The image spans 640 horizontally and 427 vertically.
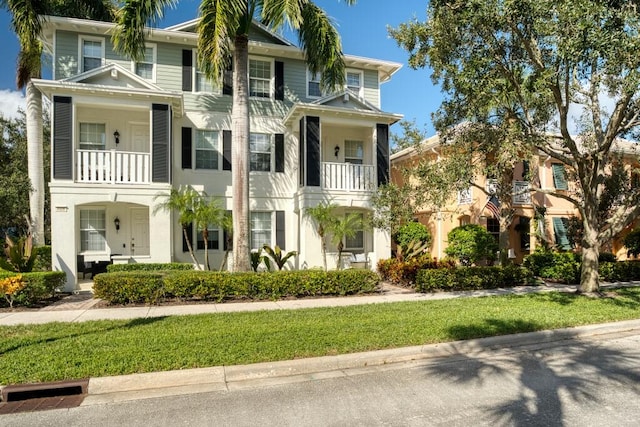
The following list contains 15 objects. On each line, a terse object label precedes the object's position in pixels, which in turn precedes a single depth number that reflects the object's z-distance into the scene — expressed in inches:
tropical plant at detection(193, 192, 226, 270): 494.0
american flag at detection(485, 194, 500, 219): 710.5
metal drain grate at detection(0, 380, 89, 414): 175.5
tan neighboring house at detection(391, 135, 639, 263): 736.3
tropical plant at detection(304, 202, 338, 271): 533.0
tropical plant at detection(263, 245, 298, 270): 518.0
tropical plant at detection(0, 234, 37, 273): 413.1
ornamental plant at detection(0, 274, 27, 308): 355.9
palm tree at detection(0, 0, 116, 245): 536.0
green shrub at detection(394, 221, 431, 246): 655.8
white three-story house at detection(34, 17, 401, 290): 494.0
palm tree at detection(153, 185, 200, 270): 496.1
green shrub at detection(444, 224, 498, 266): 614.5
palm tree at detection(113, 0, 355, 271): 417.4
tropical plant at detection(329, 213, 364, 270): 517.0
